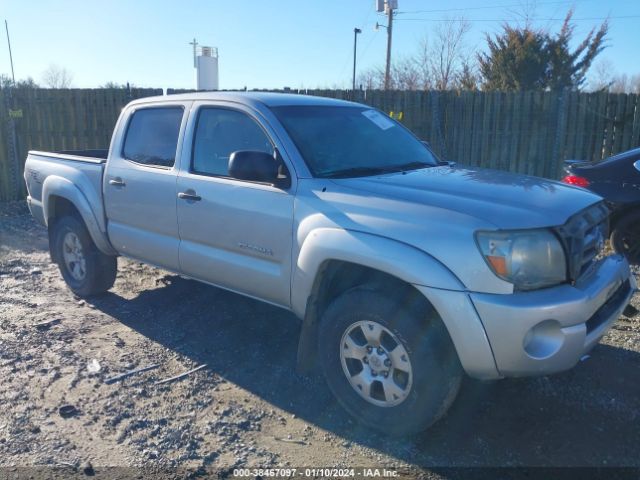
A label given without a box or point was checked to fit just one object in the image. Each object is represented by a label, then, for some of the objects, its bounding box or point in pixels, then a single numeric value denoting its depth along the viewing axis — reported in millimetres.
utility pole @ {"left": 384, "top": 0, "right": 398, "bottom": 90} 28388
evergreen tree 24016
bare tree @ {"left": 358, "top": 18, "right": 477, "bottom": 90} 27078
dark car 6441
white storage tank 17516
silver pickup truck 2988
